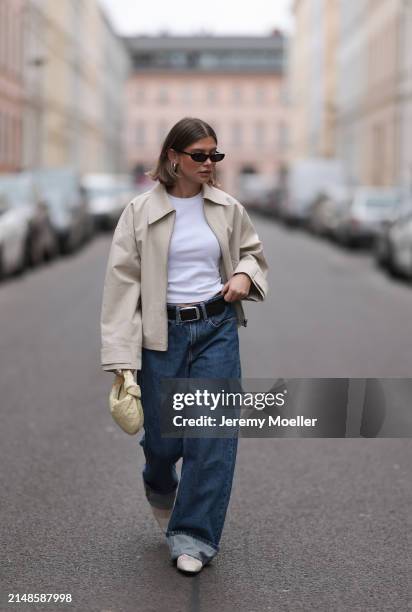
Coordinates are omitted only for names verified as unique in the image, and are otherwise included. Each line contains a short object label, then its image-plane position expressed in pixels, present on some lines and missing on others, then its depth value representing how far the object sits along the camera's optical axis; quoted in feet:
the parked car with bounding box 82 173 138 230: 132.77
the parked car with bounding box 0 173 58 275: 68.54
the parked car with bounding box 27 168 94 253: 92.53
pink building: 415.64
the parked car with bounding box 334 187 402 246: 103.30
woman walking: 15.61
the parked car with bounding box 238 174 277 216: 218.38
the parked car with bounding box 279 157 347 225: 165.07
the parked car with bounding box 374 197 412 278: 73.20
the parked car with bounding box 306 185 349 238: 119.34
